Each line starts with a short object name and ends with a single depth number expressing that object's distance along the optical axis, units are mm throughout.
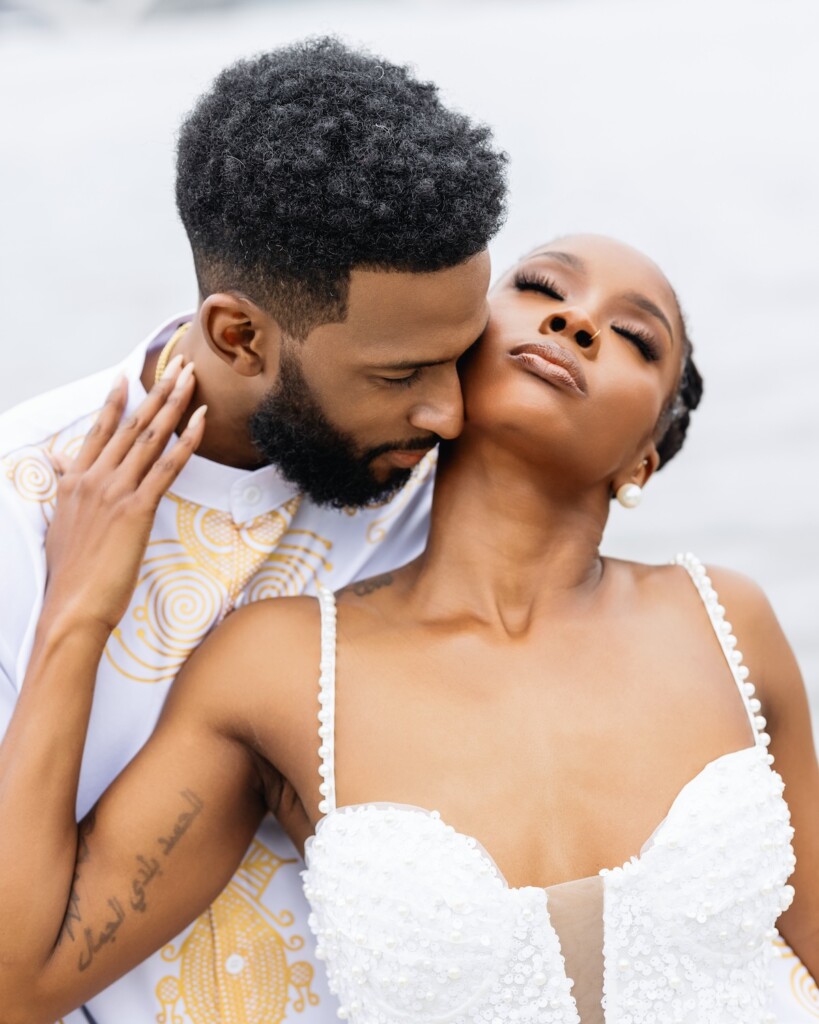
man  1876
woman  1855
